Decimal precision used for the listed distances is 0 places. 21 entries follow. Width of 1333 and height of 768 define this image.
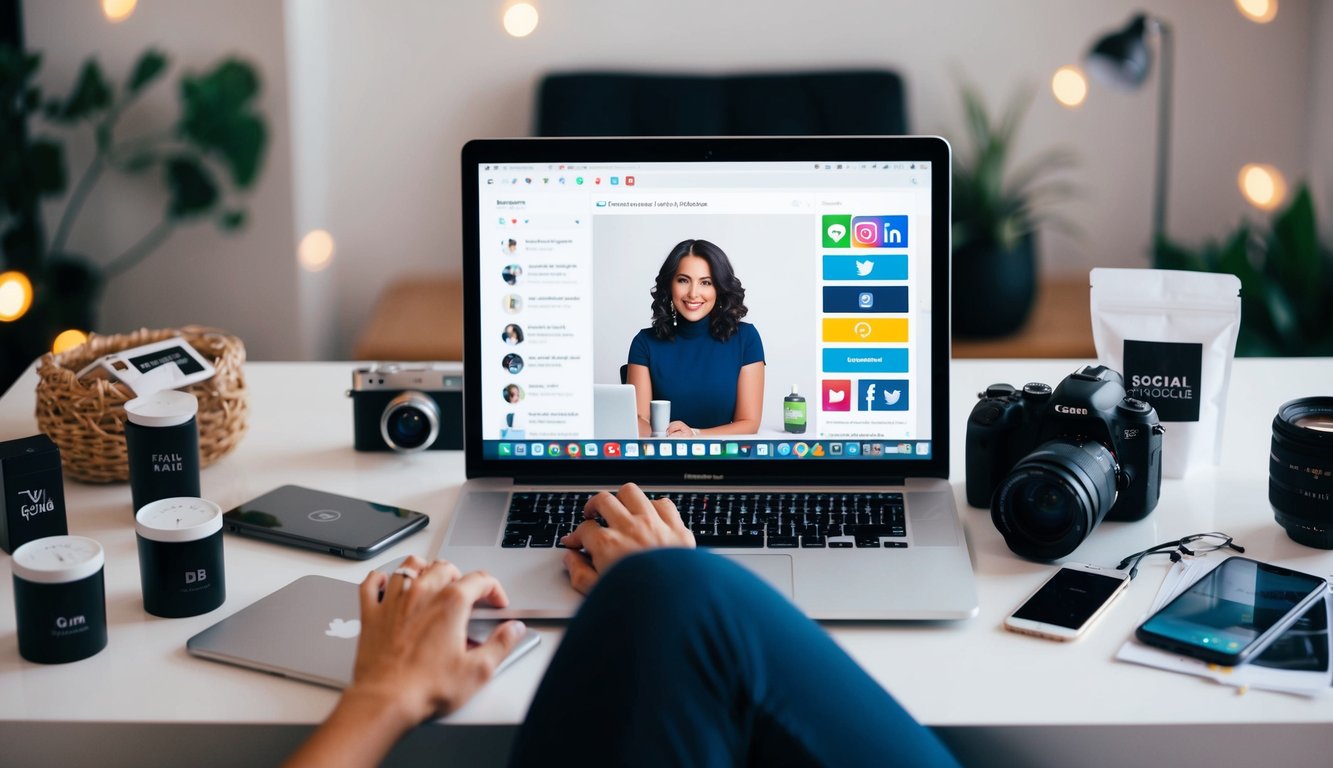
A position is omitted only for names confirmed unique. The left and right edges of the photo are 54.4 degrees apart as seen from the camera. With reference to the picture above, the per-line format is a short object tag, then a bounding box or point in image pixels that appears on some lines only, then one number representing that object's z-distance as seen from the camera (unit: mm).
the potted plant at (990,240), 2896
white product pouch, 1310
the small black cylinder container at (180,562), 1044
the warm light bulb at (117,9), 2971
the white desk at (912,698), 904
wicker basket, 1295
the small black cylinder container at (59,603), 969
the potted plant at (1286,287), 2752
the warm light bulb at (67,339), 2908
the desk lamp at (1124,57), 2691
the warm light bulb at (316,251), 3178
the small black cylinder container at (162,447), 1208
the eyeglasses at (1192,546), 1139
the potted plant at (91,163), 2918
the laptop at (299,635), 974
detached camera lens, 1133
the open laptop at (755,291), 1221
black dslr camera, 1119
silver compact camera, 1402
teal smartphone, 978
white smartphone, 1020
